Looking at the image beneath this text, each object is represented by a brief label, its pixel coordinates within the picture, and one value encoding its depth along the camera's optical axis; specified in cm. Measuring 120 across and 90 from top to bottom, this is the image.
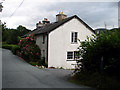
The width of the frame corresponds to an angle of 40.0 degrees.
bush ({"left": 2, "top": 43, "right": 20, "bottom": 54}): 3459
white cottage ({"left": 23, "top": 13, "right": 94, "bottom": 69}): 2047
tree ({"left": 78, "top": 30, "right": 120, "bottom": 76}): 845
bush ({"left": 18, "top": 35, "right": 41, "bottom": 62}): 2216
